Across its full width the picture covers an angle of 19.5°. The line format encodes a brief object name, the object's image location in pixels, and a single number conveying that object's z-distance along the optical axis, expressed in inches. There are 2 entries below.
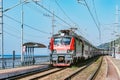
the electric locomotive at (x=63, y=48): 1387.8
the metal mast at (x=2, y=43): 1249.4
